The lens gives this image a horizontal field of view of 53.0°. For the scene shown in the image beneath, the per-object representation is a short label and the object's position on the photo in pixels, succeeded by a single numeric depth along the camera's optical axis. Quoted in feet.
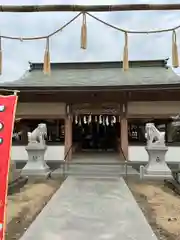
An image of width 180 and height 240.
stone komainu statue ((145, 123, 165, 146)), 24.39
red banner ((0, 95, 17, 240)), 7.09
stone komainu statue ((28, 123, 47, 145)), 25.60
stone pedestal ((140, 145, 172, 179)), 23.34
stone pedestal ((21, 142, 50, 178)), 24.31
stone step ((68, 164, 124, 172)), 25.55
